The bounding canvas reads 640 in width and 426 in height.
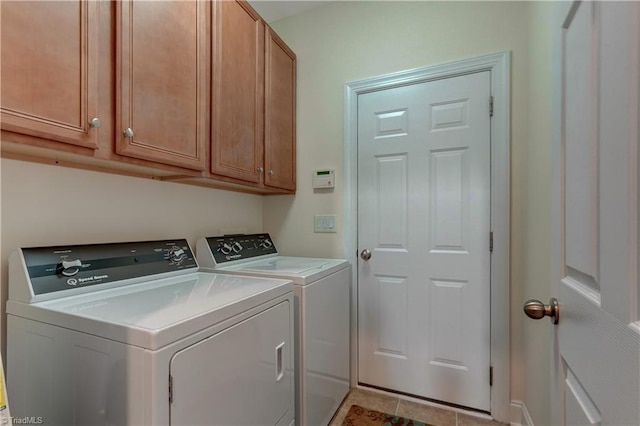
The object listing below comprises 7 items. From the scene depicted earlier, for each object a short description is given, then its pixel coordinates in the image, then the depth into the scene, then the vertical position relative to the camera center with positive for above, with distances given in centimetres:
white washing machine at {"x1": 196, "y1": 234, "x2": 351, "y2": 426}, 139 -54
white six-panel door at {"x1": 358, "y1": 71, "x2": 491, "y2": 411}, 178 -18
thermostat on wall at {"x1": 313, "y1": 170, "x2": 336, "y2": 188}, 215 +25
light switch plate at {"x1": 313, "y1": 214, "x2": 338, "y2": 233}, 215 -8
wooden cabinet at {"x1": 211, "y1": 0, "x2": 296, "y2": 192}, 152 +68
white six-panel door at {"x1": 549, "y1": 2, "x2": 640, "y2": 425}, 45 -1
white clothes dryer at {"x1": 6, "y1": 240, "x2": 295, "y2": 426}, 74 -40
